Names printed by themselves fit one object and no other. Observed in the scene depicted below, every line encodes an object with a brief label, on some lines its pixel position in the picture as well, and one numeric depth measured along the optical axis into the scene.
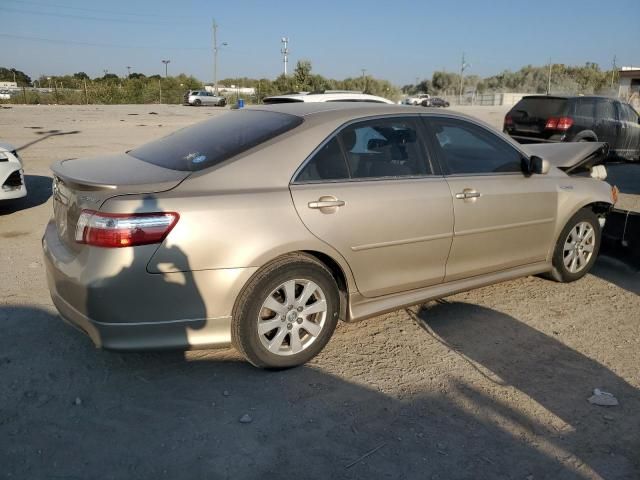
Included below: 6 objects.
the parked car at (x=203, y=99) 49.38
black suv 11.92
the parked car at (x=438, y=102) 59.67
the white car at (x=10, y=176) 7.06
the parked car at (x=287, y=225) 3.08
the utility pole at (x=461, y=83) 84.80
